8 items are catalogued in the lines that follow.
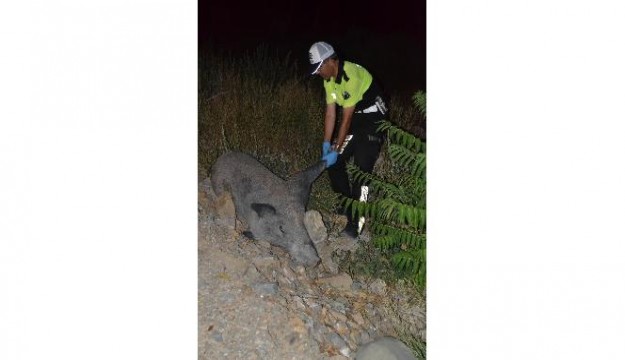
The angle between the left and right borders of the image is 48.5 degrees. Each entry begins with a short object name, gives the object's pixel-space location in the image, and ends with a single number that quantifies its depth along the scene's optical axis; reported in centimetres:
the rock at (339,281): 356
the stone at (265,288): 346
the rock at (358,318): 342
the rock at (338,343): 330
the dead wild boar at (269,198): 364
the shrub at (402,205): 332
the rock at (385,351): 320
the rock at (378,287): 353
